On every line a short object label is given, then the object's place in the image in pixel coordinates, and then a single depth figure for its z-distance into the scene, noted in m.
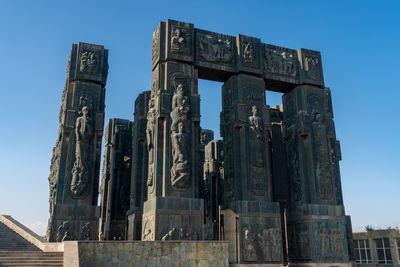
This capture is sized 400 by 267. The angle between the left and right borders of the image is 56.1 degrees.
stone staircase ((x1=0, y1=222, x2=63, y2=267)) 13.60
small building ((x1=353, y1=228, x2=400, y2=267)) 29.98
